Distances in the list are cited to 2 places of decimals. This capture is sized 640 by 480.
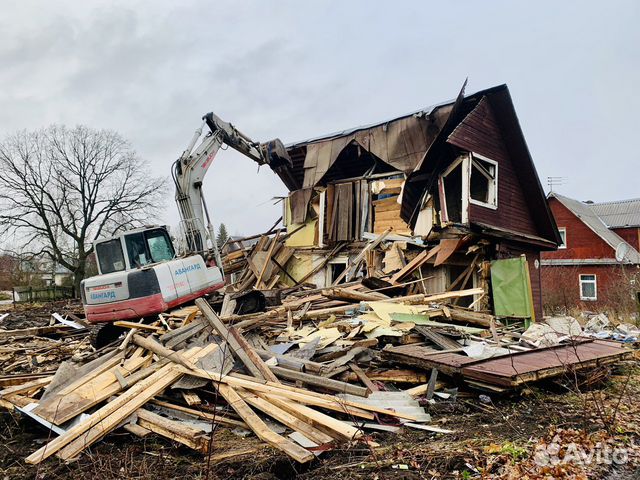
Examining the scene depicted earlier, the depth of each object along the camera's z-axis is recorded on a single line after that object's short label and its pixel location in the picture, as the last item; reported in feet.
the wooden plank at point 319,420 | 14.75
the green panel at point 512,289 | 40.34
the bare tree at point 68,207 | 107.24
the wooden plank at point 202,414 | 17.11
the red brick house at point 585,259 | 87.97
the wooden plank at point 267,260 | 51.68
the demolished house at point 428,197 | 43.50
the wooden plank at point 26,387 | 19.63
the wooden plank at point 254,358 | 19.72
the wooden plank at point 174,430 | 14.39
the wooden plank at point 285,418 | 14.80
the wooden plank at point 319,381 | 18.19
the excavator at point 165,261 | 29.78
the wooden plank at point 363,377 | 20.32
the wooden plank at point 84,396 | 16.24
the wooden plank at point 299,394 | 16.88
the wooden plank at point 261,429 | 13.46
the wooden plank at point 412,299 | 31.18
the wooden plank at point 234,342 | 20.13
